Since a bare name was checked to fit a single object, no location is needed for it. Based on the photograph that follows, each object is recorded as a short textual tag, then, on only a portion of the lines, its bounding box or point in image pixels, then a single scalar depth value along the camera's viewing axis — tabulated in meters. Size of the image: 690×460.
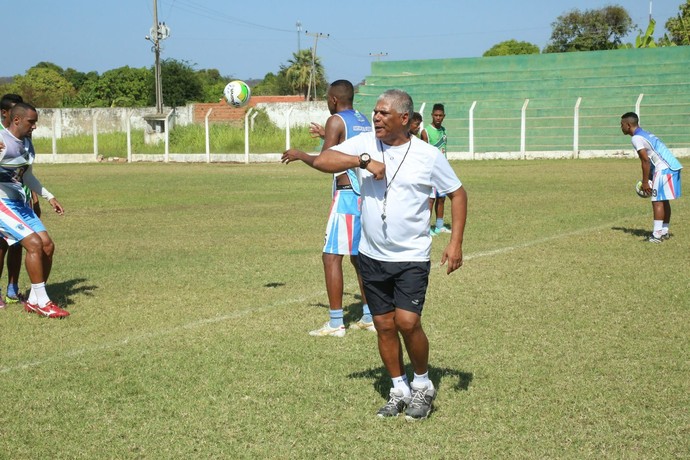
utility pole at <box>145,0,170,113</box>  51.50
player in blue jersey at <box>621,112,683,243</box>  13.01
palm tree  117.94
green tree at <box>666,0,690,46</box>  54.37
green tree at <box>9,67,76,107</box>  79.82
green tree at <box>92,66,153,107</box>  85.50
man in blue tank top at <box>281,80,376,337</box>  7.83
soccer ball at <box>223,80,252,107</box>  16.30
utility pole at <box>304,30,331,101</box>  104.94
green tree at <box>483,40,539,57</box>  98.64
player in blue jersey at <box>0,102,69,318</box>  8.79
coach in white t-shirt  5.61
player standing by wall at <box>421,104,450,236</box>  15.09
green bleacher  38.47
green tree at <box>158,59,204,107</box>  74.81
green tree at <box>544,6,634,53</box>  88.88
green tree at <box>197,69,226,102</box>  81.73
